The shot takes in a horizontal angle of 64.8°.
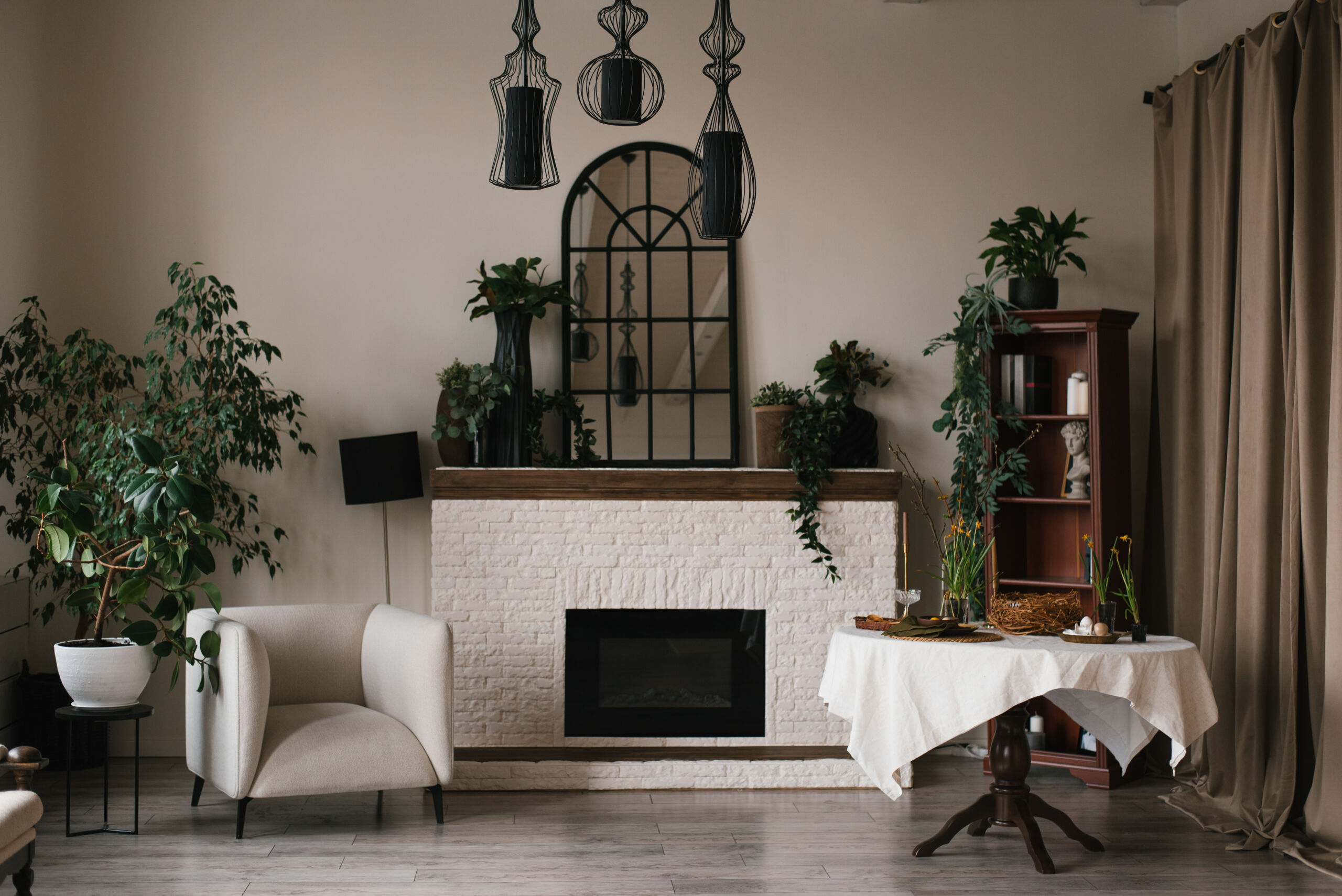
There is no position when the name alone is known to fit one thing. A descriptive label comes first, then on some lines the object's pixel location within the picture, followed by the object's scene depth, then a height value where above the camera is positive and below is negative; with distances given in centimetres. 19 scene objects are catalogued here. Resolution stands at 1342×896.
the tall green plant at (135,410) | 399 +21
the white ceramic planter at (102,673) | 348 -70
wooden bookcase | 426 -14
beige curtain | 346 +13
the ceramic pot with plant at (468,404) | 427 +24
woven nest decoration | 332 -47
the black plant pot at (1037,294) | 435 +70
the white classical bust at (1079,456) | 432 +4
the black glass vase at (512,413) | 436 +21
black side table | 346 -83
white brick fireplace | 425 -47
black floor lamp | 429 -3
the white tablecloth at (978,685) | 300 -64
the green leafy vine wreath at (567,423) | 447 +18
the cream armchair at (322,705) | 344 -86
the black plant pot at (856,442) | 447 +9
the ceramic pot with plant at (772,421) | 439 +18
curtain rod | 369 +160
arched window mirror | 463 +66
